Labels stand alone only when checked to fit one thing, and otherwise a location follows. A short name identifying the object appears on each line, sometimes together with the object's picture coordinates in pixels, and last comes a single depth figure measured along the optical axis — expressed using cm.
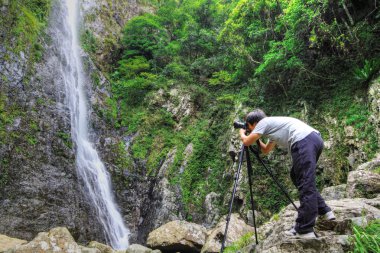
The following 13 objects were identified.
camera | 383
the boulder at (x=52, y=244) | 636
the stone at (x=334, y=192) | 594
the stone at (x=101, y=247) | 812
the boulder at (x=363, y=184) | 504
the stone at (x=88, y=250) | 702
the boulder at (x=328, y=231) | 271
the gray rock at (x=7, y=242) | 705
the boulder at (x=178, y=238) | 792
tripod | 364
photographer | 289
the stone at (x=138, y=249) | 780
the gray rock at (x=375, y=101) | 698
